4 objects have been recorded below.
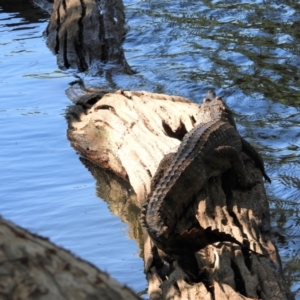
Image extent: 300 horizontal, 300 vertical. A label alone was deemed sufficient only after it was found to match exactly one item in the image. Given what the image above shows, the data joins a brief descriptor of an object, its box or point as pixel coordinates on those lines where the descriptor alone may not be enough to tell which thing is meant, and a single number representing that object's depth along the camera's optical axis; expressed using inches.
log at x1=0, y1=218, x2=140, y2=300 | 105.0
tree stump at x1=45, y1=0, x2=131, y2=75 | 788.0
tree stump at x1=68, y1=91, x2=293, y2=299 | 321.4
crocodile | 343.0
